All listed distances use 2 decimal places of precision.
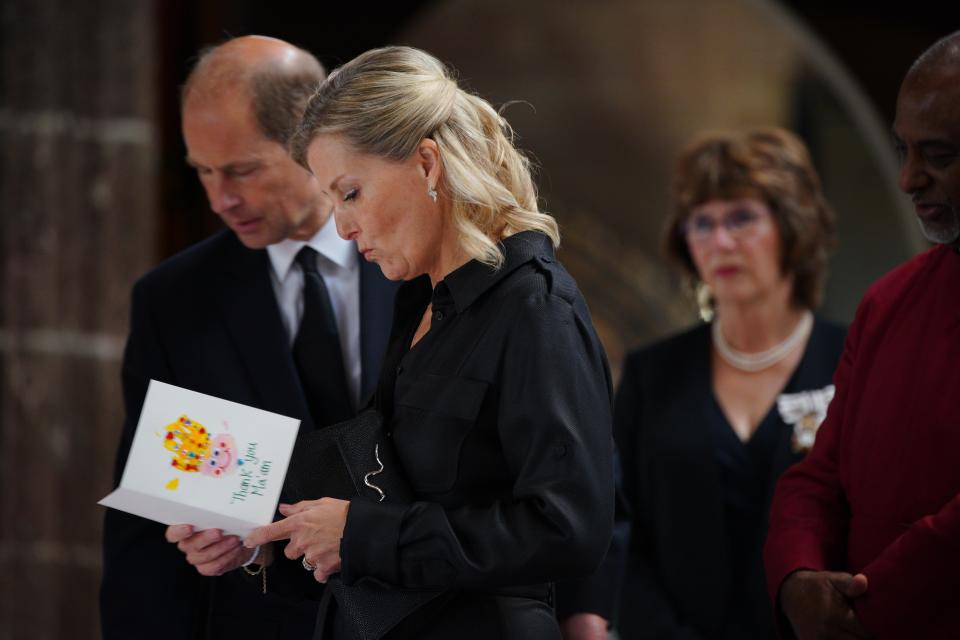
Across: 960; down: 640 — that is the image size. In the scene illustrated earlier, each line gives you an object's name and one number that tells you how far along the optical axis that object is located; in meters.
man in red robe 4.12
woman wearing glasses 6.44
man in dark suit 5.16
